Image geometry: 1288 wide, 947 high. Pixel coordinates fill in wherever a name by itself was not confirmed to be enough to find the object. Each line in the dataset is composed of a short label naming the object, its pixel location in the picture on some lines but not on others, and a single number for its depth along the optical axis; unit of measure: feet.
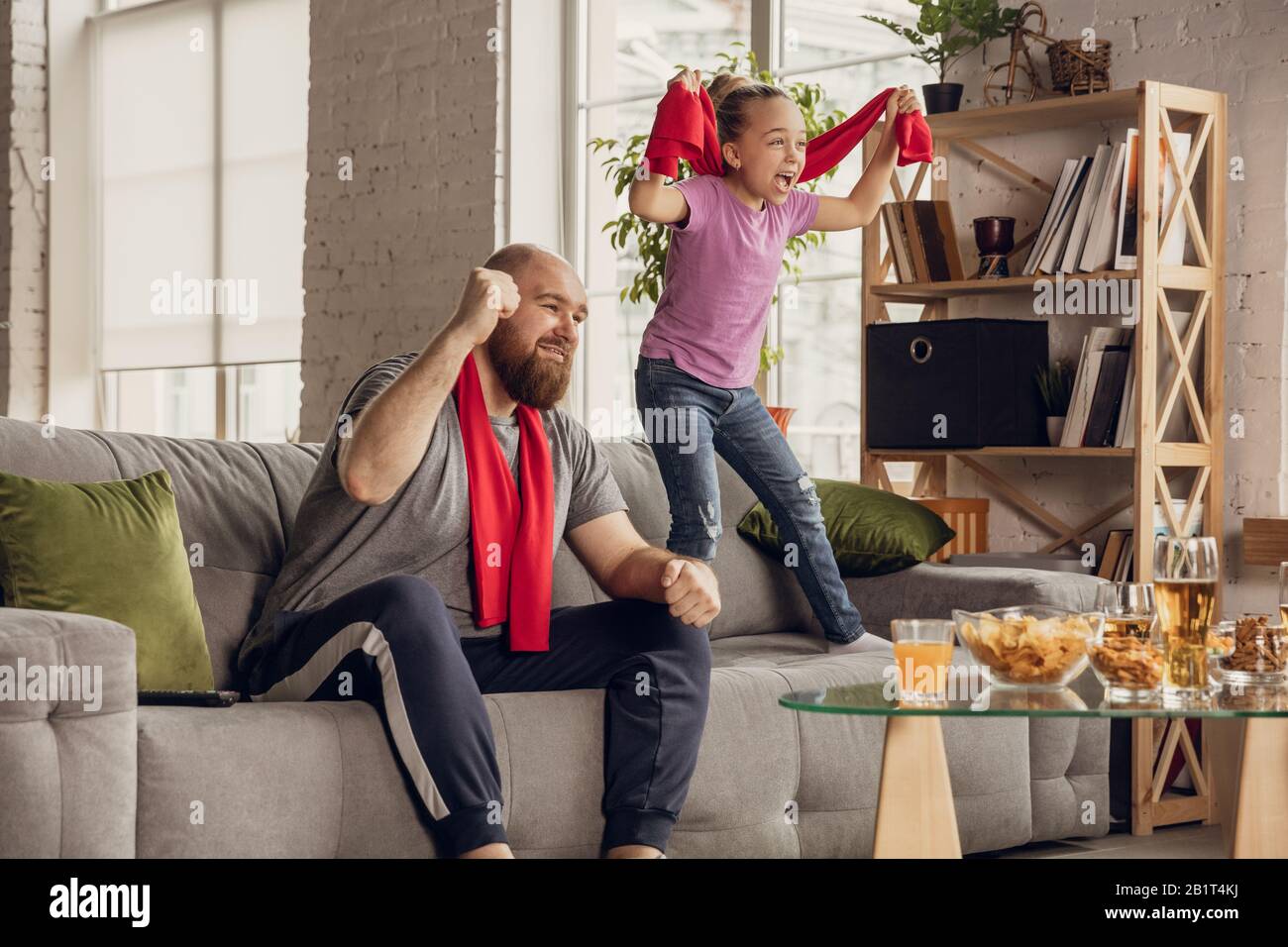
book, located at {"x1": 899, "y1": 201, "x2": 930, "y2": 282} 13.38
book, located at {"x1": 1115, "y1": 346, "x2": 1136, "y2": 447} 12.16
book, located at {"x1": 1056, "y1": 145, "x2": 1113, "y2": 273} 12.46
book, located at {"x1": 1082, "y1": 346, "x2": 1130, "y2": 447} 12.23
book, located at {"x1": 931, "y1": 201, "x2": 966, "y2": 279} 13.39
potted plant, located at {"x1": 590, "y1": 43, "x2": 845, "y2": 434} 14.60
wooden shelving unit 11.73
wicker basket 12.70
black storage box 12.62
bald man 6.75
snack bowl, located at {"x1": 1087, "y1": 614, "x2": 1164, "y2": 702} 6.13
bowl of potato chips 6.33
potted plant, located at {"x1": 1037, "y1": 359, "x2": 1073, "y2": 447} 12.73
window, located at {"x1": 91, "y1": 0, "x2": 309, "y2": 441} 21.16
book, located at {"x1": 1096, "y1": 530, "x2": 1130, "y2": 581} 12.47
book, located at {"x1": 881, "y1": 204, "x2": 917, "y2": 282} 13.50
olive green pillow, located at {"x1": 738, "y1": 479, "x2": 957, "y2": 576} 11.16
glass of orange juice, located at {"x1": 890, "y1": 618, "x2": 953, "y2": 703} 6.21
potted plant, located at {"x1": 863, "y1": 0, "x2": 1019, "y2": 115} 13.43
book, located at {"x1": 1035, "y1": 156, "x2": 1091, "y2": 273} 12.62
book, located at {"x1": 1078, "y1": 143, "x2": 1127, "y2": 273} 12.21
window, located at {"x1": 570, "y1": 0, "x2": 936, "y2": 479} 15.85
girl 10.57
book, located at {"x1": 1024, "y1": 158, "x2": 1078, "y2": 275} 12.71
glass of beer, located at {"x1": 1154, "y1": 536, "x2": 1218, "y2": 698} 6.20
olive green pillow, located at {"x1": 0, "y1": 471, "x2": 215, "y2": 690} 7.32
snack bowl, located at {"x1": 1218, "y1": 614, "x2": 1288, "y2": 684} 6.40
